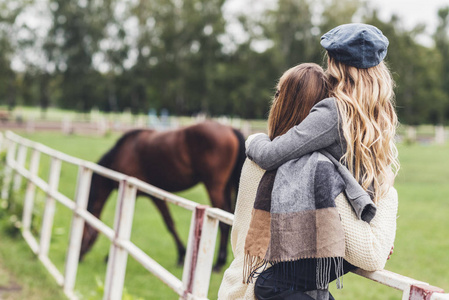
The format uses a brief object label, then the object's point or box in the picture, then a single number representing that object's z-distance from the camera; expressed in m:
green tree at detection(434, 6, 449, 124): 43.53
